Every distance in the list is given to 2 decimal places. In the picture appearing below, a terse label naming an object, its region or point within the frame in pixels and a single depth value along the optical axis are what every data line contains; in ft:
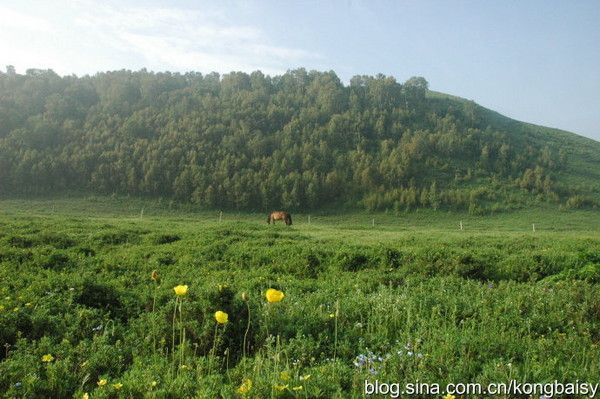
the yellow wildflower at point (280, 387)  13.61
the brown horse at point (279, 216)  163.78
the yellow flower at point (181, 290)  15.10
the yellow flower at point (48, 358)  17.10
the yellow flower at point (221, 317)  14.29
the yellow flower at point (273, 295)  13.43
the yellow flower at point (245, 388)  13.35
